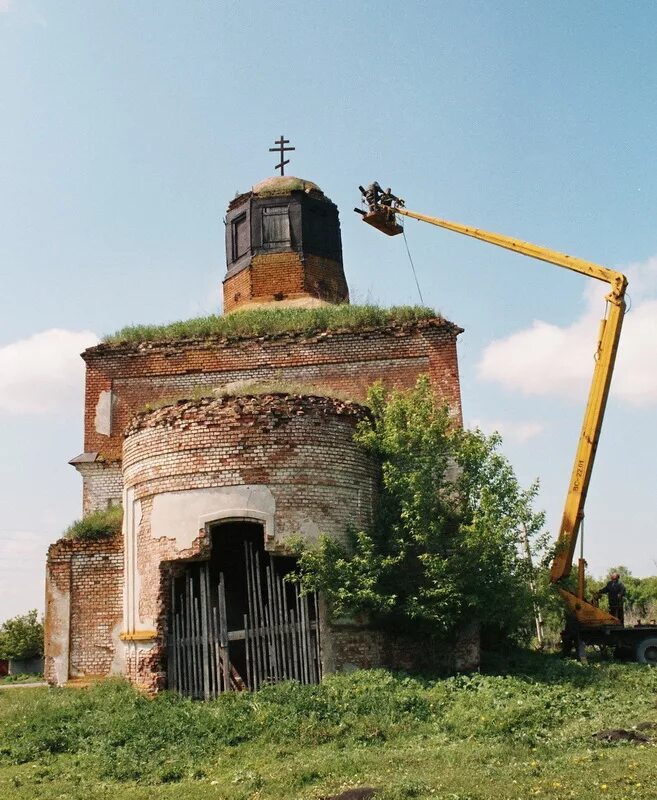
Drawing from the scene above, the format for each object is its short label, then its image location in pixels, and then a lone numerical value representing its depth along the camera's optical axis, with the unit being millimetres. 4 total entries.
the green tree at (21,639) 21406
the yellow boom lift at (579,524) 13891
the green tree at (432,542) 11383
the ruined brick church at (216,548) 11531
